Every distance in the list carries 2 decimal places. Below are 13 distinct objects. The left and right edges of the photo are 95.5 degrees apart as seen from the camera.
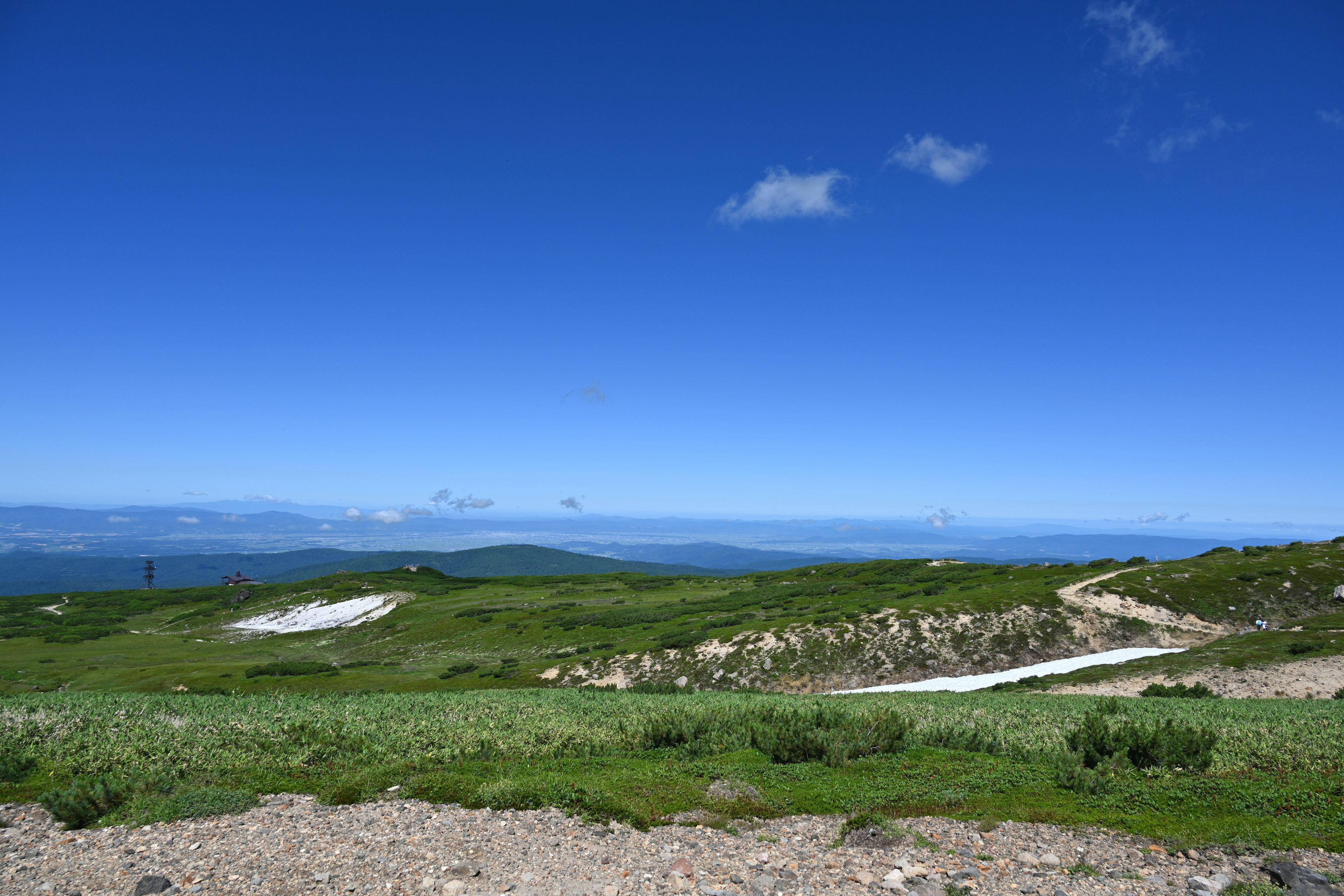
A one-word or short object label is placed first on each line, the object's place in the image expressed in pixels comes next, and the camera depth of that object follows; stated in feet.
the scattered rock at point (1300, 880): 29.73
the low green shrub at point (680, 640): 176.96
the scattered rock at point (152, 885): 32.07
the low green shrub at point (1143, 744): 48.44
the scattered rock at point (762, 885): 32.50
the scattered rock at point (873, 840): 37.14
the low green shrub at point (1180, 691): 100.73
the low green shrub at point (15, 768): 47.78
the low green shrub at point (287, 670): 175.11
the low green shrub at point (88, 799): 40.04
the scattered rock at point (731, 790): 45.19
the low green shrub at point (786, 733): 53.62
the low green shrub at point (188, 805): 40.63
